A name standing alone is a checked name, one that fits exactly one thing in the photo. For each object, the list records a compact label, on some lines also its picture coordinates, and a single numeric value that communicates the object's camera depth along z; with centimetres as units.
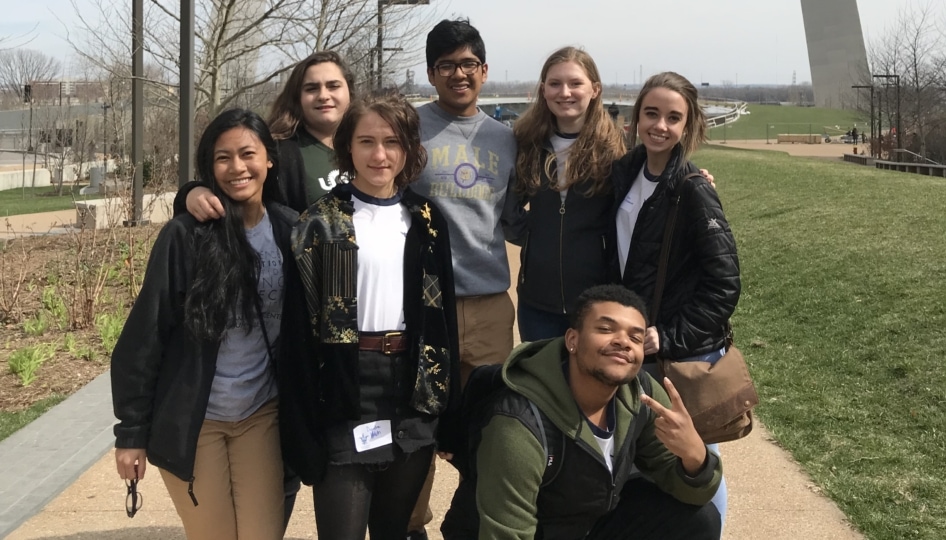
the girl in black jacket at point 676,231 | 307
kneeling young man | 273
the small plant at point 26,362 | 629
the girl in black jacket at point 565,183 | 347
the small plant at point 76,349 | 694
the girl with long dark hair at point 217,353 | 270
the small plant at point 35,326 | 764
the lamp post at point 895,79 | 3436
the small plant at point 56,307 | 799
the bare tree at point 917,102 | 3316
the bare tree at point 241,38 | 1166
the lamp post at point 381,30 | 1444
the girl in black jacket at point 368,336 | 271
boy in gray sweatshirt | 345
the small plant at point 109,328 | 718
